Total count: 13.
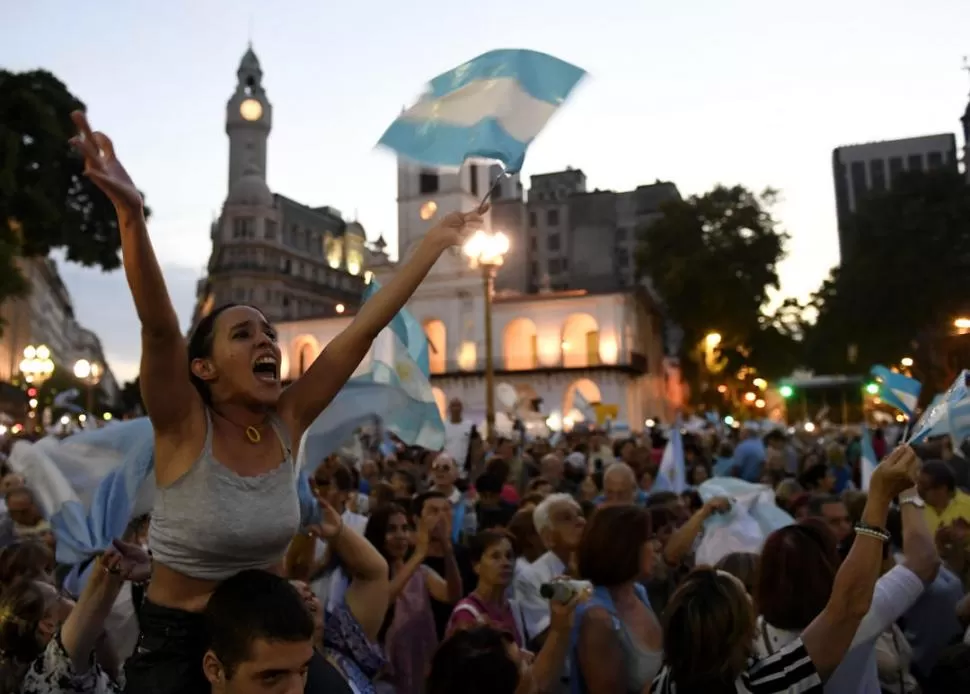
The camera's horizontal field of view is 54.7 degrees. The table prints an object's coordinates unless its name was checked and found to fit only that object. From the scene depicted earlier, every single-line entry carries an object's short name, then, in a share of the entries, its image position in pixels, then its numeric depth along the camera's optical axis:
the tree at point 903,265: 43.47
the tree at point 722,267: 49.81
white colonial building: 53.56
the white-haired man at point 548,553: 5.50
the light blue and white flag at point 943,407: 3.48
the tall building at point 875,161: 93.97
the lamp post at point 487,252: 14.21
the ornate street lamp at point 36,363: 29.36
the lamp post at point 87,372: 27.66
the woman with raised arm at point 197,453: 2.40
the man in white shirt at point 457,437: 15.71
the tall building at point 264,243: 82.56
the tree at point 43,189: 26.23
